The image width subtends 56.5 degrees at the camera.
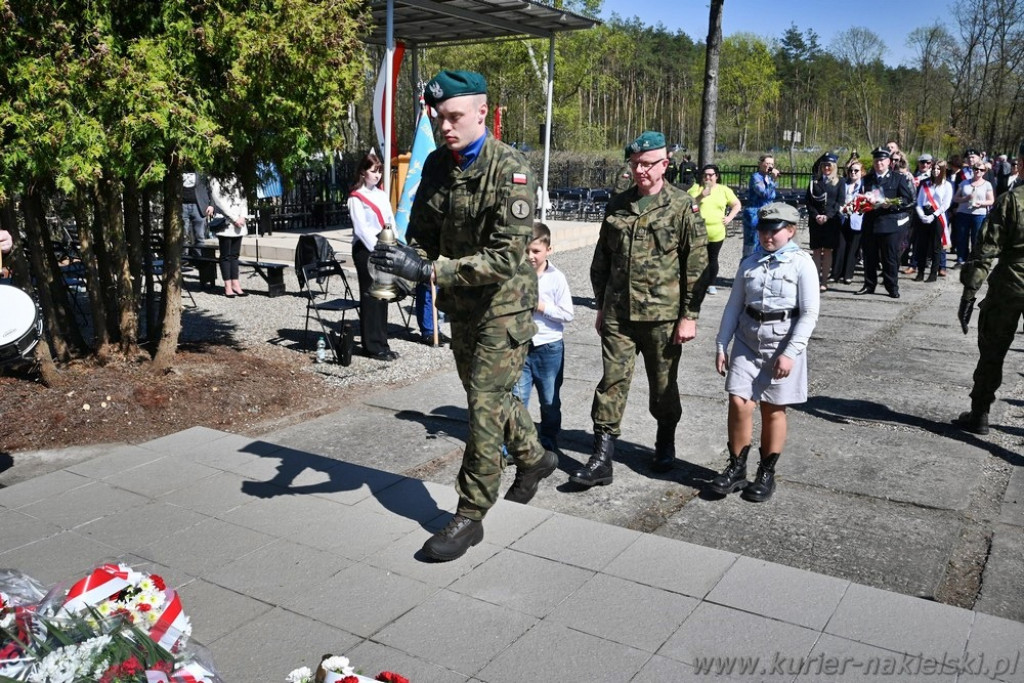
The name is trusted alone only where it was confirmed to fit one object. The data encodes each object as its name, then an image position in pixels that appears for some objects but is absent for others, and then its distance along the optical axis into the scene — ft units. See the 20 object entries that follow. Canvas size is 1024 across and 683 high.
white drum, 16.44
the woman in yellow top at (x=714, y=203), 35.17
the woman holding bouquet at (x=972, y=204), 47.93
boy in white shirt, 19.43
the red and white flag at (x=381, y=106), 36.35
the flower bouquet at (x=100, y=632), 8.04
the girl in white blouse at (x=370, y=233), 29.01
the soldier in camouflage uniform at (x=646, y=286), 17.99
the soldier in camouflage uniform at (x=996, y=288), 21.09
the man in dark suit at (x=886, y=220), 42.45
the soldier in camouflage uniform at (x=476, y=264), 13.55
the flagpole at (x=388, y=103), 35.83
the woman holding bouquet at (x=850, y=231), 43.29
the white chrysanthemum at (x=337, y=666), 8.92
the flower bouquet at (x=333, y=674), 8.80
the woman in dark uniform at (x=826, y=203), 42.93
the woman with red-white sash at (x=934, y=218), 46.06
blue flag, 29.13
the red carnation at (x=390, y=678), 8.87
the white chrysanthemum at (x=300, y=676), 8.89
